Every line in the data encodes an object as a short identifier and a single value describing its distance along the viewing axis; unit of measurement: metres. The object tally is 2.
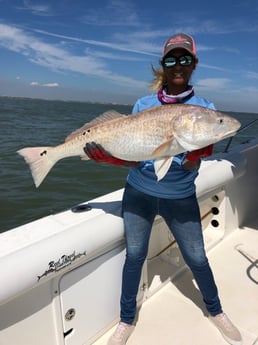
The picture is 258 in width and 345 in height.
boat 2.10
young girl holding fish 2.36
